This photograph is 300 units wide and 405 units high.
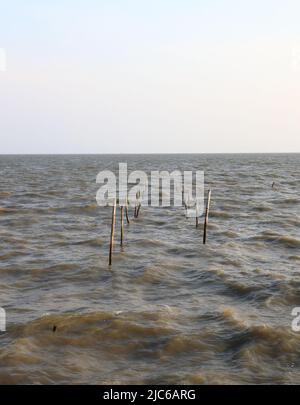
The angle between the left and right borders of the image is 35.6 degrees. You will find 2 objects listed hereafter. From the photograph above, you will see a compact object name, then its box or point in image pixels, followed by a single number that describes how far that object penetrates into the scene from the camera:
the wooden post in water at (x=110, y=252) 15.61
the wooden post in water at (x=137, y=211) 25.61
